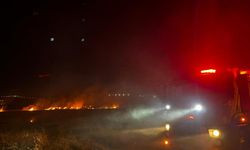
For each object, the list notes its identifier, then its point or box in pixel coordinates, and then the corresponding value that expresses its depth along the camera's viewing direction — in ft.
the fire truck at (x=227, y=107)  38.88
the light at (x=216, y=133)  39.09
